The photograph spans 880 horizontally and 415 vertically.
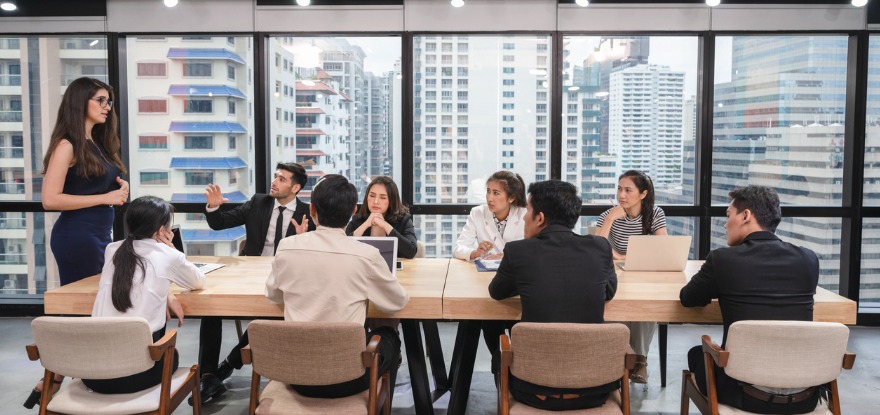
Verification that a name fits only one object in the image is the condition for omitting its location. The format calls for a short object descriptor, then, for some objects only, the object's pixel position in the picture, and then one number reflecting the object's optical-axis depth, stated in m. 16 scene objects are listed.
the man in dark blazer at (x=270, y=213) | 4.16
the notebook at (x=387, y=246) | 3.14
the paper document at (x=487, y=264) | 3.49
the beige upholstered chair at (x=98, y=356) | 2.27
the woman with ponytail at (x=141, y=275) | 2.54
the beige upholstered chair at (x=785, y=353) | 2.25
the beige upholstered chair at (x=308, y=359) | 2.27
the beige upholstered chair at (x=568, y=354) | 2.24
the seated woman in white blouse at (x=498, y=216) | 4.02
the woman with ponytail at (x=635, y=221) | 3.85
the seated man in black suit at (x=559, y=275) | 2.51
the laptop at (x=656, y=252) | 3.38
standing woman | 3.34
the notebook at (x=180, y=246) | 3.47
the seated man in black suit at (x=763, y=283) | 2.43
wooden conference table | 2.84
